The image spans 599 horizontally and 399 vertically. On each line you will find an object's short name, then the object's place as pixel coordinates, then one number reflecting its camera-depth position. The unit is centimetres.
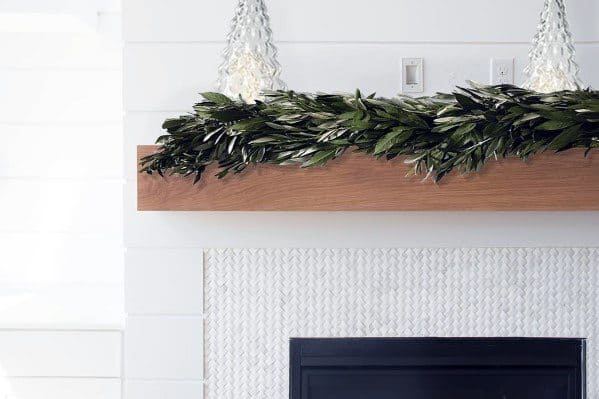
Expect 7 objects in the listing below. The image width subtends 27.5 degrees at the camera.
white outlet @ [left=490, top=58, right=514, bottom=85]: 367
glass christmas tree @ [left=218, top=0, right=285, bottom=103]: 351
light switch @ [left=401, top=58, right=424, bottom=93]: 367
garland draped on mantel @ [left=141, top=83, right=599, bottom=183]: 335
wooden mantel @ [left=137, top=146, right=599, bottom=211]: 341
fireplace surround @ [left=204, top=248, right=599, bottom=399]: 365
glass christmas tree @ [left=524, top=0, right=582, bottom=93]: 355
